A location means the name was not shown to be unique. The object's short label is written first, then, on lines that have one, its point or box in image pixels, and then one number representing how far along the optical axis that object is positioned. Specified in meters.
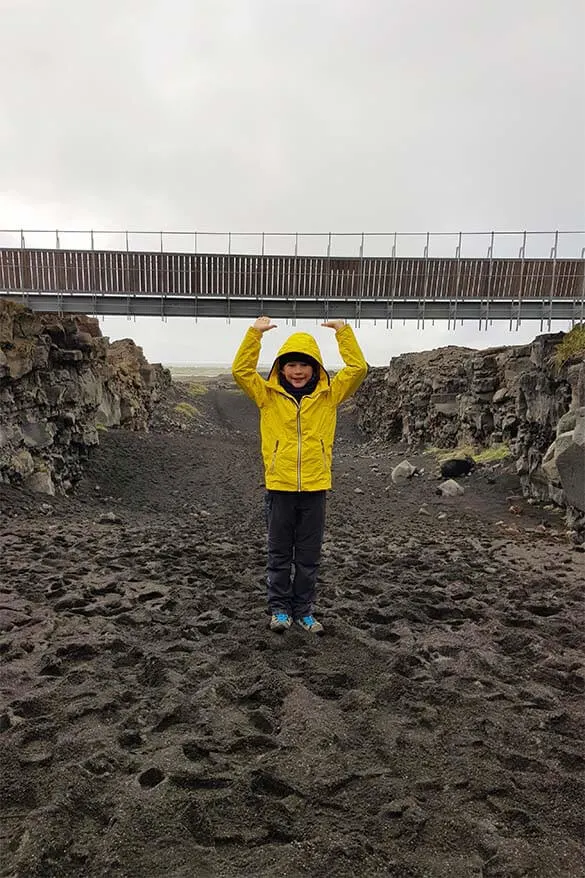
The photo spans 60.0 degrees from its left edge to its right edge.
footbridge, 17.64
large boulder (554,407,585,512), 8.22
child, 4.84
